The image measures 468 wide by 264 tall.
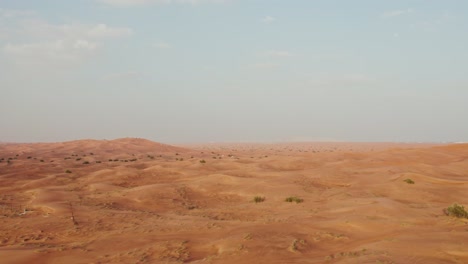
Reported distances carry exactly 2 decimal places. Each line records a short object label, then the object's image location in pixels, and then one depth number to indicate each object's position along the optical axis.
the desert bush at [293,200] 15.74
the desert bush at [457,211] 10.98
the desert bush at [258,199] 16.52
